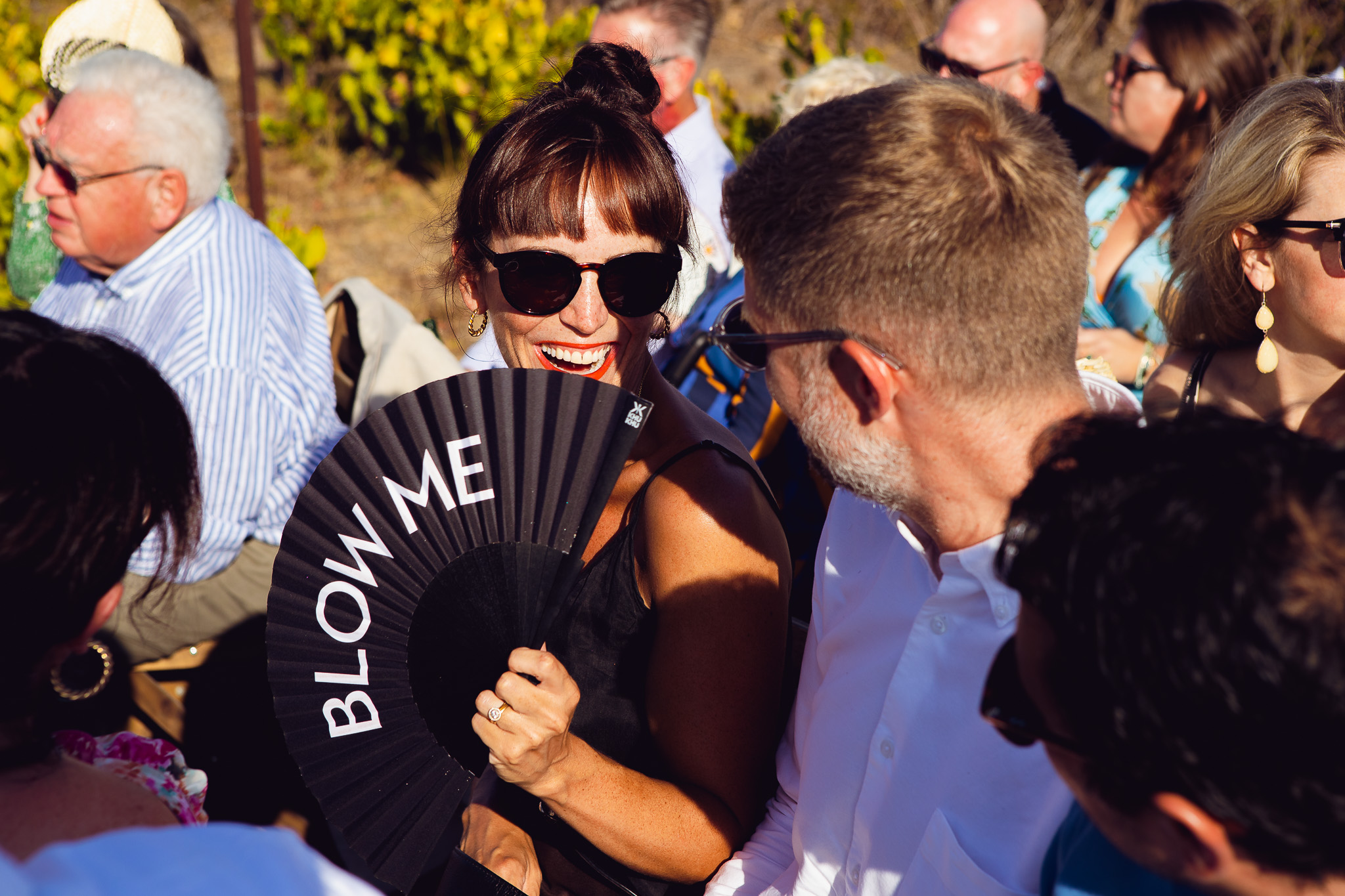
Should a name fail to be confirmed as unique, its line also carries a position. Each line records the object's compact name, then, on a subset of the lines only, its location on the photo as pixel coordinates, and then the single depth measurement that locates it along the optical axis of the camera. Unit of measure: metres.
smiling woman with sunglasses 1.27
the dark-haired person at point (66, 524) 1.09
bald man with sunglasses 2.35
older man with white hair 1.76
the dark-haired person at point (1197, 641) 0.97
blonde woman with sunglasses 1.47
